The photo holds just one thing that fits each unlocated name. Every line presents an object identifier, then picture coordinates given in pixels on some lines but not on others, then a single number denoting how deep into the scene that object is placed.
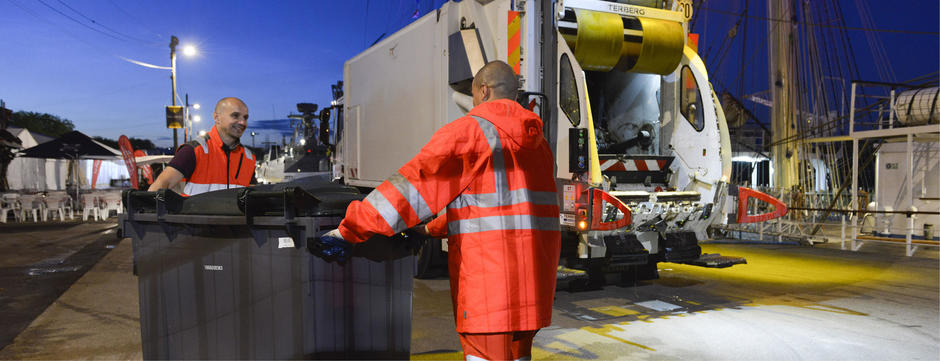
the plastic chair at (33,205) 14.63
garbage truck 5.03
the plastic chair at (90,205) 15.36
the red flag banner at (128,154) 11.08
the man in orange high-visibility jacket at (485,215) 2.08
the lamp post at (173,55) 19.34
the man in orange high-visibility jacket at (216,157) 3.45
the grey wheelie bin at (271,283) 2.27
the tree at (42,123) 48.16
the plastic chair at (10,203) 14.45
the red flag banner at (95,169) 20.42
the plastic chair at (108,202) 15.77
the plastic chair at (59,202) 15.07
